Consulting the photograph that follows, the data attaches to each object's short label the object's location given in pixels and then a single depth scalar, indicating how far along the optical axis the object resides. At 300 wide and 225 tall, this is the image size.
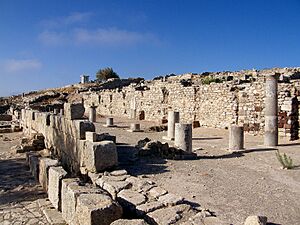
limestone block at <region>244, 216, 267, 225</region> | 4.38
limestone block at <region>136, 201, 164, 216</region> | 5.24
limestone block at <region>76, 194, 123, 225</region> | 4.77
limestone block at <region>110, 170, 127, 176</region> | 7.40
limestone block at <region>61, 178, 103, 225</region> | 5.47
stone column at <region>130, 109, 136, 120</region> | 28.69
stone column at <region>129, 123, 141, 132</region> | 19.13
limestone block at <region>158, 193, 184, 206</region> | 5.50
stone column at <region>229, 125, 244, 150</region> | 12.16
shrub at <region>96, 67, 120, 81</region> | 60.91
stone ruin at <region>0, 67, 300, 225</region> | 5.24
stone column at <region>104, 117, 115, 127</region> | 22.30
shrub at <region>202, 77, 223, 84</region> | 26.33
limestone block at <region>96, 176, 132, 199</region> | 6.31
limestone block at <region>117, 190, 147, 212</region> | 5.56
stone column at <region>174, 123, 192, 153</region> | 11.22
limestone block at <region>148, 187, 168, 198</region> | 5.98
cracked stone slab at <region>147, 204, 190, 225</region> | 4.83
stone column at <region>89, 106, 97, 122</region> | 25.99
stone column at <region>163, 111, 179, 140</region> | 16.11
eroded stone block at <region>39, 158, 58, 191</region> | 8.12
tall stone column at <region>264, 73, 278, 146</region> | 13.67
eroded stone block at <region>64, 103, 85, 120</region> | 10.31
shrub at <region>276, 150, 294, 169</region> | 8.88
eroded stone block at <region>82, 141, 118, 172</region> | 7.73
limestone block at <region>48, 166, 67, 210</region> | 6.67
